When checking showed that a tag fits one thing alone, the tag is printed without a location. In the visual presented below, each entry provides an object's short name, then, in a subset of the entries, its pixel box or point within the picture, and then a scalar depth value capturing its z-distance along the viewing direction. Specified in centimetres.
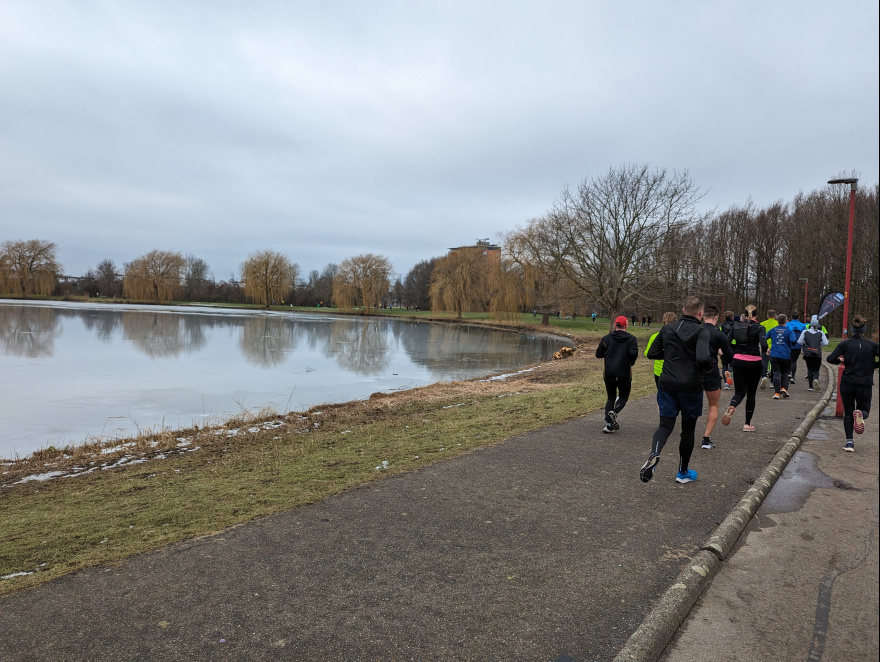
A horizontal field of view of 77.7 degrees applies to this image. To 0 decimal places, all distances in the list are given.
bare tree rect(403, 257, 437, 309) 11456
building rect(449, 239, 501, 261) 5531
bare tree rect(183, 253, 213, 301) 10802
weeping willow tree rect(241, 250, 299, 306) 8488
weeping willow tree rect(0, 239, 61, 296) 8356
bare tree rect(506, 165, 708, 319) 3456
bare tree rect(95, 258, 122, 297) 11239
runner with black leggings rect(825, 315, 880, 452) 754
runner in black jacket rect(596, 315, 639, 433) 838
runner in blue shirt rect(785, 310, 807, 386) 1141
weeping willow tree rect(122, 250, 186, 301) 9012
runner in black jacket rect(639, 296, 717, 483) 577
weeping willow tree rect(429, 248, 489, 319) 6259
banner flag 1139
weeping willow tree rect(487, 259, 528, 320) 5331
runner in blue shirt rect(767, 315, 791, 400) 1134
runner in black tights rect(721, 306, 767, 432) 838
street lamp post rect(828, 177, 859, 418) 1222
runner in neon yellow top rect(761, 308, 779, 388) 1157
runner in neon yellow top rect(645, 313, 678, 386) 818
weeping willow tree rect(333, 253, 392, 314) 7794
